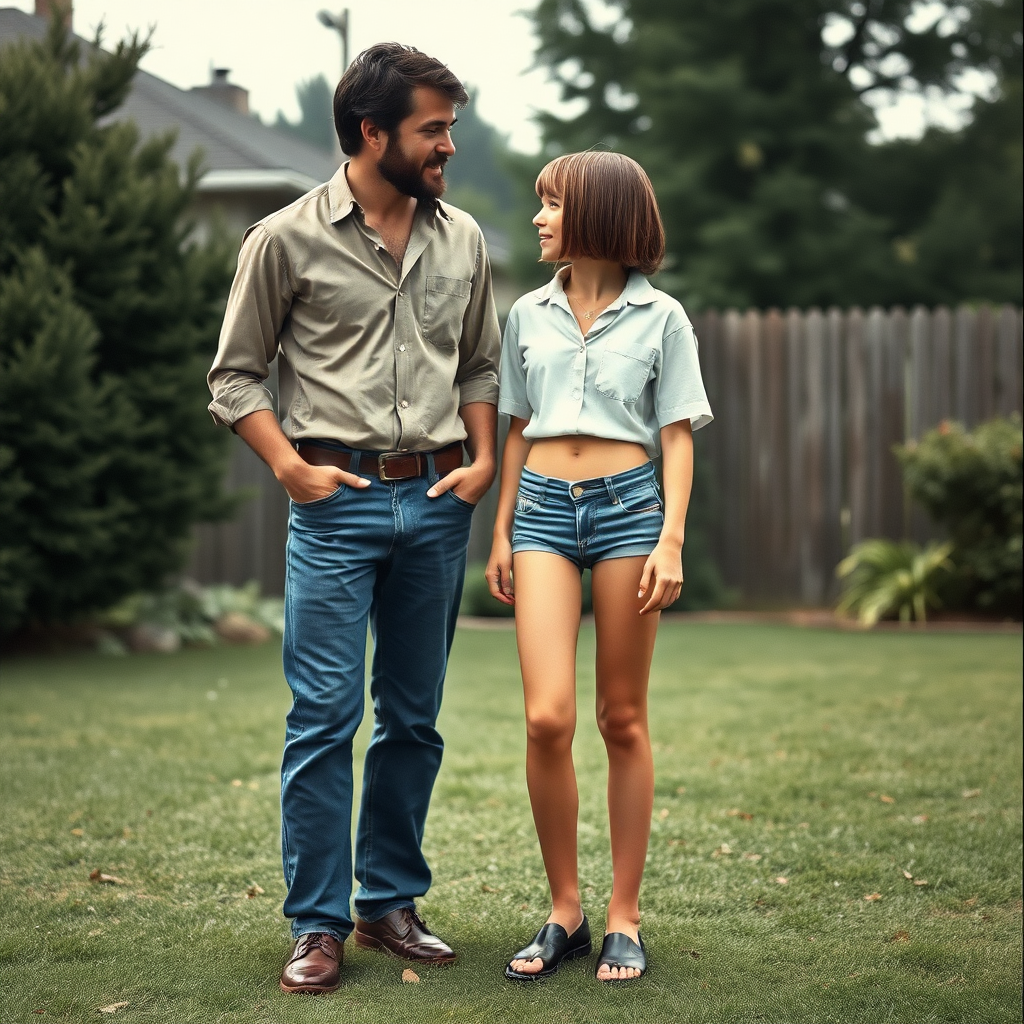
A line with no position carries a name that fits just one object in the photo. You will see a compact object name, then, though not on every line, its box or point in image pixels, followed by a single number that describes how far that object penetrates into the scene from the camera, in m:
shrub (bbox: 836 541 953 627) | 9.87
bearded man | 3.17
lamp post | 11.85
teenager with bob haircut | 3.19
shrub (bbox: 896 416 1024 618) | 9.45
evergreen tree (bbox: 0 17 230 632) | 7.87
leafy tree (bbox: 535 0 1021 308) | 18.89
